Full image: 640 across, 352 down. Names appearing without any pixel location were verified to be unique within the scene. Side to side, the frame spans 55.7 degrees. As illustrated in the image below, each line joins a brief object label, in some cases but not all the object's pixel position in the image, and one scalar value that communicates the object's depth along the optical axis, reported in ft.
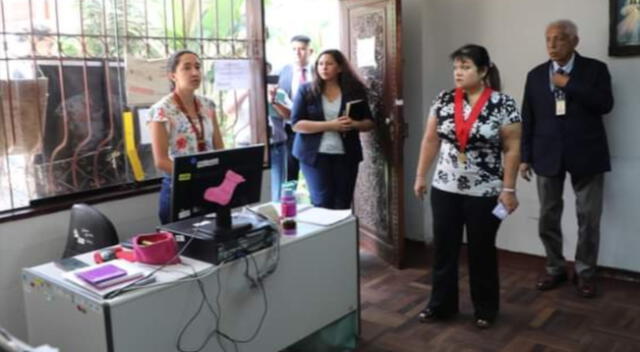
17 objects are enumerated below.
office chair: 8.10
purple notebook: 6.37
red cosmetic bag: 7.00
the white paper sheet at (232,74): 11.28
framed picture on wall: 11.32
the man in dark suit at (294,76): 13.74
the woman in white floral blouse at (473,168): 9.16
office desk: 6.26
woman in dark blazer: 12.19
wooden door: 12.94
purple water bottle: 8.73
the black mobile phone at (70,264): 7.03
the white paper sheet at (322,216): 8.91
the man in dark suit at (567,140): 11.02
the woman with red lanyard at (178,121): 8.87
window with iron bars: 8.53
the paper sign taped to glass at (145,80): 9.84
